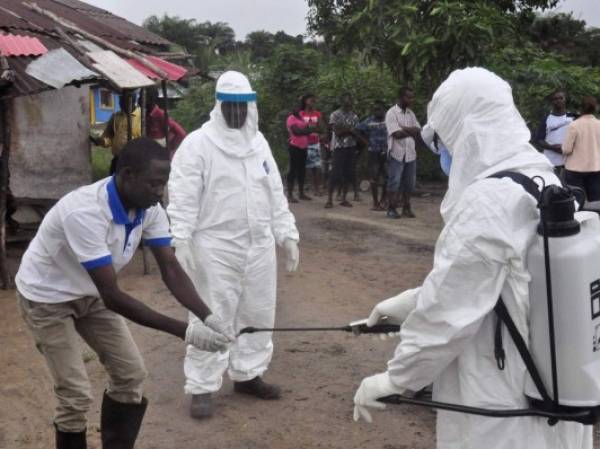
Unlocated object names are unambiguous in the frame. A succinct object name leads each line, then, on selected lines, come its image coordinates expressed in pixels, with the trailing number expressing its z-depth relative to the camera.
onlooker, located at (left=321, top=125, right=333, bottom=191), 13.69
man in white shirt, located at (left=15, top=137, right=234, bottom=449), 3.28
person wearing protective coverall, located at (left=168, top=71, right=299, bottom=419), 4.71
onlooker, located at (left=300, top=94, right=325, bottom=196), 12.82
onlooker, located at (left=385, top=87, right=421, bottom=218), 10.88
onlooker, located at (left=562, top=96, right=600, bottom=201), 8.90
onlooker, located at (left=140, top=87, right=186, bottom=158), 9.02
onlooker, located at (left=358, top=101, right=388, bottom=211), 12.35
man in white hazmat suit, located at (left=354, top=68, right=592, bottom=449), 2.38
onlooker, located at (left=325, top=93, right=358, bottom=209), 12.37
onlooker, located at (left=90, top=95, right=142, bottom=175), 8.88
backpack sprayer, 2.31
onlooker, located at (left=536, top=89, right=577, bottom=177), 10.08
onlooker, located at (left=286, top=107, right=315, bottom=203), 12.65
